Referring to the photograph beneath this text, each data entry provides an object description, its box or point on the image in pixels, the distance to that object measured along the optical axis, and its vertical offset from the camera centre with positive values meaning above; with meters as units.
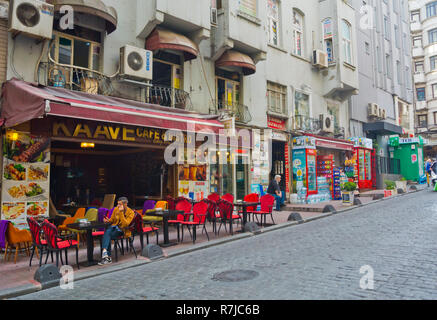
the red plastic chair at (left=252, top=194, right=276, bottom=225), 11.26 -0.75
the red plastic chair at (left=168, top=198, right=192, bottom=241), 10.21 -0.77
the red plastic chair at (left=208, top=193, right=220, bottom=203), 12.53 -0.56
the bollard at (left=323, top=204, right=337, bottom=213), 14.47 -1.19
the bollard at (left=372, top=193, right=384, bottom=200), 18.91 -0.89
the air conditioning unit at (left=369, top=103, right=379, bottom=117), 25.78 +5.13
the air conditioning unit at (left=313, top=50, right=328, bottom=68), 20.20 +7.06
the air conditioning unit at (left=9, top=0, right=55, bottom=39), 8.71 +4.19
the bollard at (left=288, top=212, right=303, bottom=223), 12.23 -1.28
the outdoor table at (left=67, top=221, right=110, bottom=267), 7.07 -1.07
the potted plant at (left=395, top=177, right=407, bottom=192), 22.45 -0.32
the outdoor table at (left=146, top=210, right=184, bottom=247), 8.70 -0.85
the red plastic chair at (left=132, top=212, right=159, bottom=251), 7.68 -0.96
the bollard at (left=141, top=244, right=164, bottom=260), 7.57 -1.52
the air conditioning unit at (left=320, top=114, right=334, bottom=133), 20.41 +3.36
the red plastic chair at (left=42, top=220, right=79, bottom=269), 6.52 -1.04
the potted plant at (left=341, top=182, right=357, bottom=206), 16.05 -0.55
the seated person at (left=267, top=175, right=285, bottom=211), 14.05 -0.30
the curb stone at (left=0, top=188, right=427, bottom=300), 5.60 -1.66
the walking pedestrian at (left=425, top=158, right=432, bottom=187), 21.91 +0.83
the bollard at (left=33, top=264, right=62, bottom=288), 5.89 -1.58
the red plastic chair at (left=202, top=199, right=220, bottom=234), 9.98 -0.82
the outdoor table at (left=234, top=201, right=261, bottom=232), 10.59 -0.82
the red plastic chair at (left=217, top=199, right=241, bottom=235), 10.03 -0.85
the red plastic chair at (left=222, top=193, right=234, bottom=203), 12.39 -0.56
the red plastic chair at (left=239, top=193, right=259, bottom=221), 11.91 -0.62
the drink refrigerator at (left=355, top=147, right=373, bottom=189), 23.67 +0.92
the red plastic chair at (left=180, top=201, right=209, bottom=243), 9.48 -0.86
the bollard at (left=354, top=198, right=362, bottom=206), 16.47 -1.04
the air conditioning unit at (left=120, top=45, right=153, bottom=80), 10.87 +3.78
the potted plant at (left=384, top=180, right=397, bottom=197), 20.17 -0.55
